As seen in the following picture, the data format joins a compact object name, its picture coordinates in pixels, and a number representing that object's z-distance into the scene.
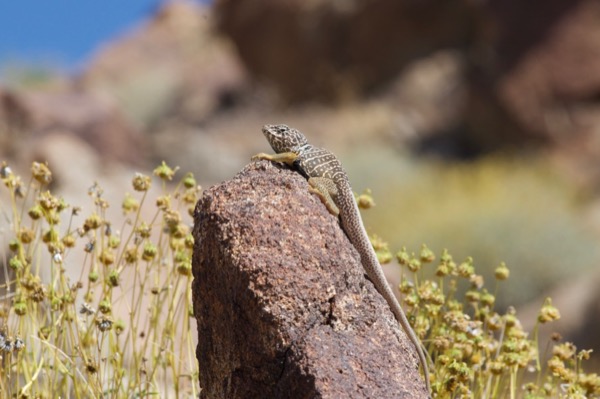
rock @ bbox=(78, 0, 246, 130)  38.28
